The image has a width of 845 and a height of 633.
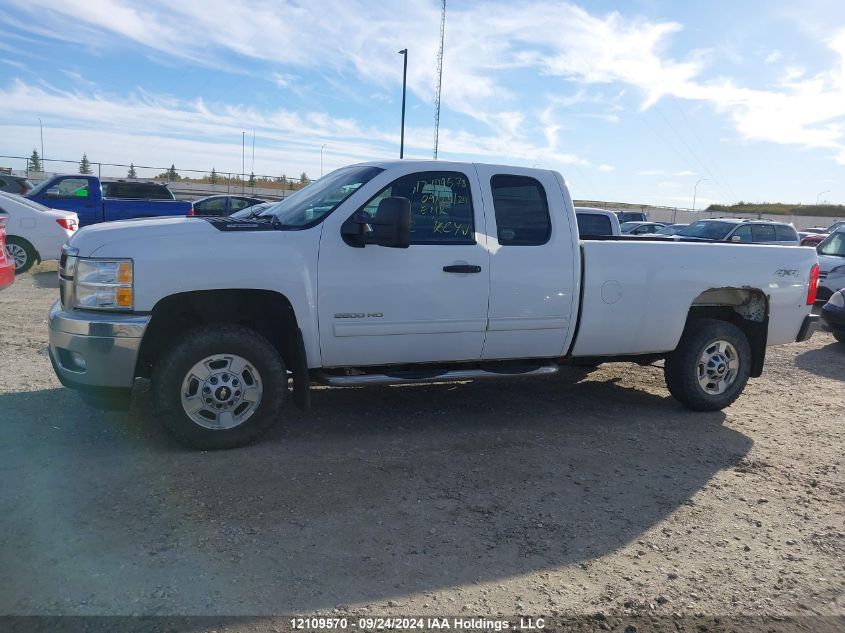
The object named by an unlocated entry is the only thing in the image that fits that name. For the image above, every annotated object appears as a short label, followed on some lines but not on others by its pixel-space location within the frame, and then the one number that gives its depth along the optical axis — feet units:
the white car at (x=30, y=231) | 41.73
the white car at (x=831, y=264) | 41.06
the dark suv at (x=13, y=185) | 71.38
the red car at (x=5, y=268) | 22.06
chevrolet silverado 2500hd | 15.01
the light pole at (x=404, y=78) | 81.56
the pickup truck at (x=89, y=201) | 52.54
